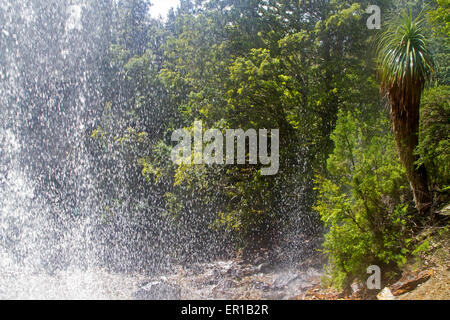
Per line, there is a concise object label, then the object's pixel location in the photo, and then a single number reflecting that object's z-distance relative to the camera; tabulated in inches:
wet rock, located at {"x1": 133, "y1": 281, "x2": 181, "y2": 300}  360.9
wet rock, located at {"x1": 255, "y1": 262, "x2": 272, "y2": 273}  404.2
